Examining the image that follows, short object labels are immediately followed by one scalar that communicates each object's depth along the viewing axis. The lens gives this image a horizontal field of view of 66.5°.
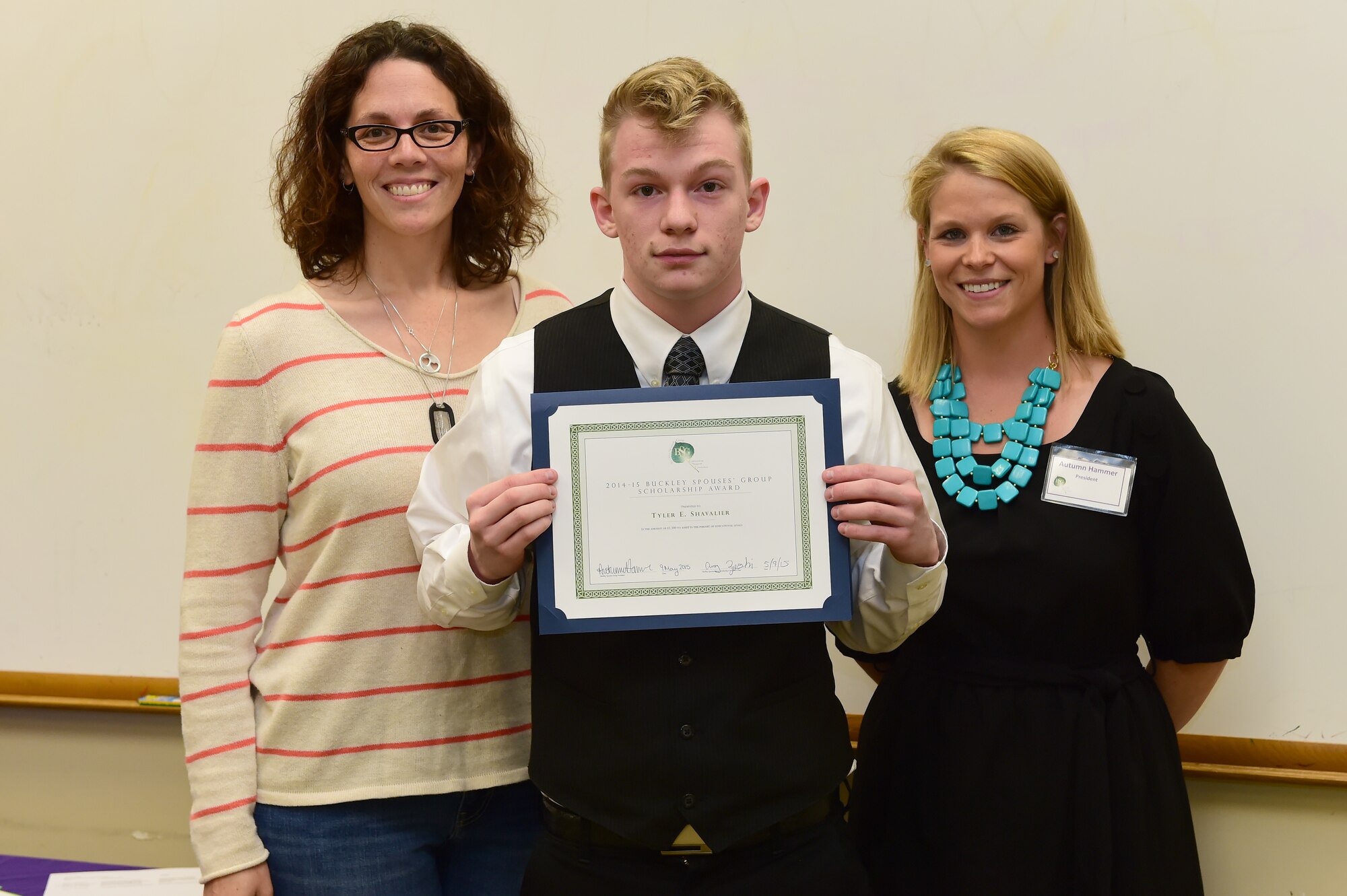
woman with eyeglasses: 1.48
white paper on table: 2.06
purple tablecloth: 2.41
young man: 1.28
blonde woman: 1.66
